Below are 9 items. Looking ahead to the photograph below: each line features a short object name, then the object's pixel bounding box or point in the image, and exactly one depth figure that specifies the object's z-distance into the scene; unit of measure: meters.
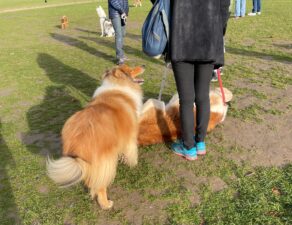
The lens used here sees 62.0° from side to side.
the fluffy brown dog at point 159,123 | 2.95
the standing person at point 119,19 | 5.22
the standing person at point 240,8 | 10.09
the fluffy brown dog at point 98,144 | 1.85
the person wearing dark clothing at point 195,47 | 2.19
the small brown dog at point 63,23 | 10.00
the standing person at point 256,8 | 10.36
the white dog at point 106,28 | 8.34
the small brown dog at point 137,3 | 16.35
